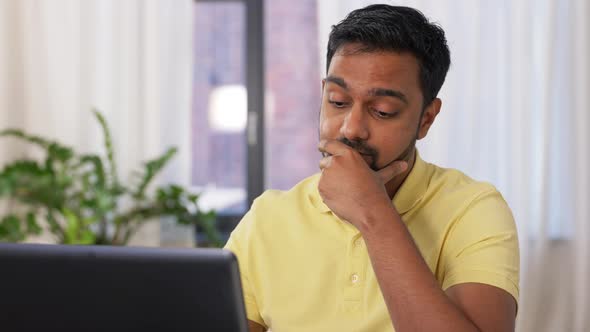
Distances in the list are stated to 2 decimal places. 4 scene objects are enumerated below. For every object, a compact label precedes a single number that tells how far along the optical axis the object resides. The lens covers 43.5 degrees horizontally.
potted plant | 3.61
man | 1.25
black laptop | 0.77
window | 4.02
